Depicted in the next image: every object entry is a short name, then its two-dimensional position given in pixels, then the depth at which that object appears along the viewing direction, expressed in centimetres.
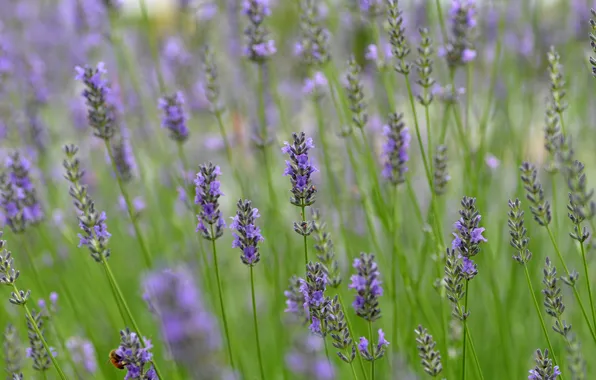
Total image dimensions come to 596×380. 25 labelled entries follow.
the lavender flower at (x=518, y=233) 96
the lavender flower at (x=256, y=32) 118
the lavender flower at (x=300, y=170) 96
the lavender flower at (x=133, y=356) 96
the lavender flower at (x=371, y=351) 98
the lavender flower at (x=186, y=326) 99
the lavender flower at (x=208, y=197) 97
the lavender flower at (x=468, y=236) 95
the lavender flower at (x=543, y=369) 94
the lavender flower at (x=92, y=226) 100
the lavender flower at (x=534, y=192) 98
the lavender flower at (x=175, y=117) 118
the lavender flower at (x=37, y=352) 100
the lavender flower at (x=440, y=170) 115
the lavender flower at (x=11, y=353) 102
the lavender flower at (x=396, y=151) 110
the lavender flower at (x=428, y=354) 96
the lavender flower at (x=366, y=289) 97
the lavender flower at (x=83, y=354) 115
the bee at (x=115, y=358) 103
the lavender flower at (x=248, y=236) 97
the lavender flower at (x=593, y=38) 96
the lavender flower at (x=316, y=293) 95
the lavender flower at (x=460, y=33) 117
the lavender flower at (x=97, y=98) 109
